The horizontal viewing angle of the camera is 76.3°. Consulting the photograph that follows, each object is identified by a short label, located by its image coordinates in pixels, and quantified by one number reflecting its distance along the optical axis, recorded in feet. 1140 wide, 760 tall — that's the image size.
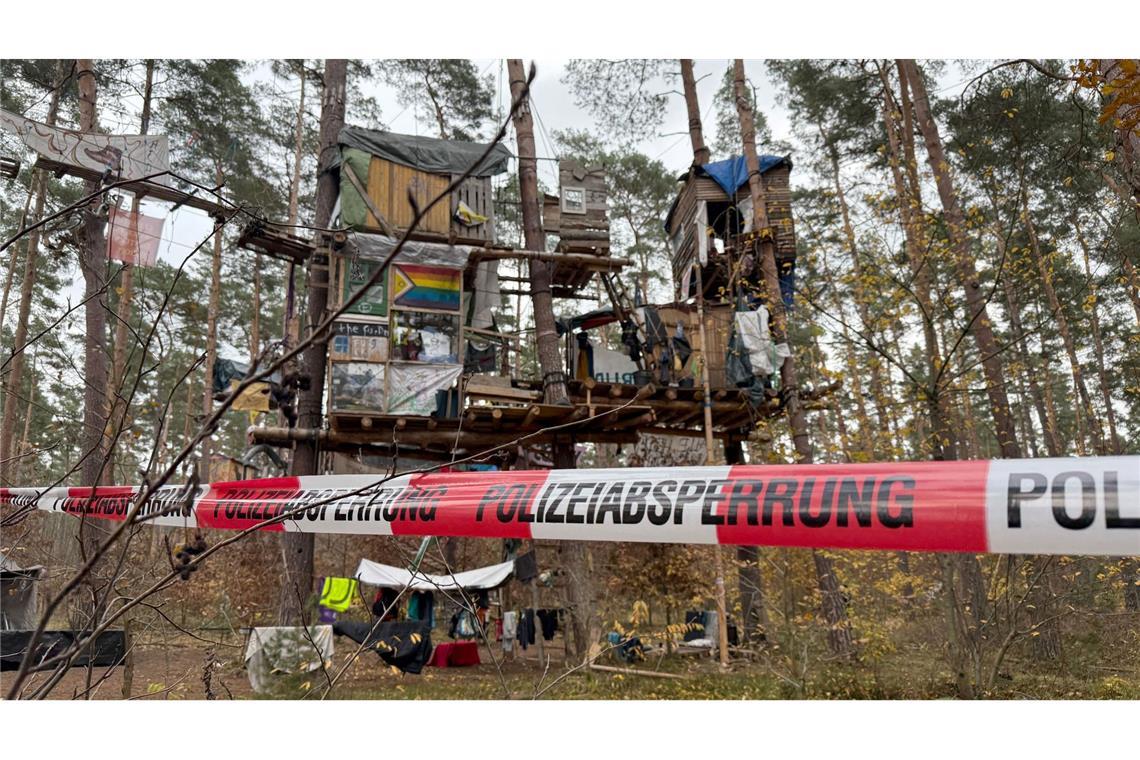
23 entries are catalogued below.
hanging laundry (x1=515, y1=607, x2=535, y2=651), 42.32
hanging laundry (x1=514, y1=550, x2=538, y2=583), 42.11
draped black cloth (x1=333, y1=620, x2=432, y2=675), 34.58
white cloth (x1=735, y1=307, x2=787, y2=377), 43.14
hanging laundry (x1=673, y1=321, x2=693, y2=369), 46.99
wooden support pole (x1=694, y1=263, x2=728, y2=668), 35.81
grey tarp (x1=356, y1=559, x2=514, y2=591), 42.25
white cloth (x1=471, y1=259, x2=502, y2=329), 46.93
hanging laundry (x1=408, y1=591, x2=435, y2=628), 43.91
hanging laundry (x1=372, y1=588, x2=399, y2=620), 37.27
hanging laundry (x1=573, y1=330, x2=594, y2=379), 49.29
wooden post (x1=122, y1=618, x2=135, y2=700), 16.34
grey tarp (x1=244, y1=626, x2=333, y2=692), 25.48
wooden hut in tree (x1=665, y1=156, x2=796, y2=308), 50.52
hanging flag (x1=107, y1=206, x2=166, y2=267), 38.73
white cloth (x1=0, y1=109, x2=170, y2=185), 31.09
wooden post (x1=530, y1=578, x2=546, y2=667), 40.98
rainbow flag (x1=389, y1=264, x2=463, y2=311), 42.75
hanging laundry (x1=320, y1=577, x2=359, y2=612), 41.26
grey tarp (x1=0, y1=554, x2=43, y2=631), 29.96
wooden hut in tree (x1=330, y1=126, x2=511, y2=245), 42.14
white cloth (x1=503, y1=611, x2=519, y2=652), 43.16
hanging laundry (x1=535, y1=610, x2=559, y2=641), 43.96
